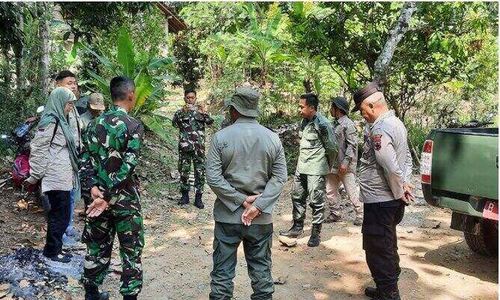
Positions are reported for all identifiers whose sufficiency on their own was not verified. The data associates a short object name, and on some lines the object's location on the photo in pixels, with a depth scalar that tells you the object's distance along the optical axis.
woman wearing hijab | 4.21
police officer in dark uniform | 3.55
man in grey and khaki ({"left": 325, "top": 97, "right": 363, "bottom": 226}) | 5.80
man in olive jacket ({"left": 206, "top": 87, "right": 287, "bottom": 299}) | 3.24
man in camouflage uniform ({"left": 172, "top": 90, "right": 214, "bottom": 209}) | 7.07
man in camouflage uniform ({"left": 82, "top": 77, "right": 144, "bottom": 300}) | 3.26
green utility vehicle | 3.80
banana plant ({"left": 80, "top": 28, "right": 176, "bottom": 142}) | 8.04
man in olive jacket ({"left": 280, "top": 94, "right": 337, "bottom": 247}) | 5.16
